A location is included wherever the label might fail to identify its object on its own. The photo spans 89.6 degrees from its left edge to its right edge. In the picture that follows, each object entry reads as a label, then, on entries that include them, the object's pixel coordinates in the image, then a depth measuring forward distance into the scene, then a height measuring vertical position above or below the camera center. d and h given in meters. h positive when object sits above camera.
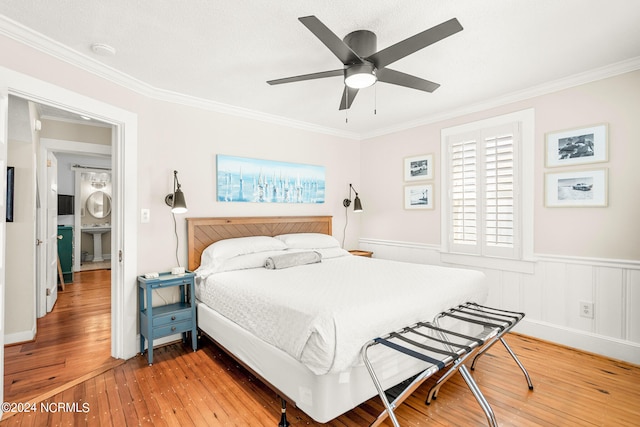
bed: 1.77 -0.64
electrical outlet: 2.91 -0.89
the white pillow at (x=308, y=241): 3.78 -0.36
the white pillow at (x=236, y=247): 3.15 -0.38
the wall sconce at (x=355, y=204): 4.52 +0.10
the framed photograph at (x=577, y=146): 2.84 +0.60
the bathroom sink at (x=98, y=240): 7.53 -0.72
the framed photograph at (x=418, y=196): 4.11 +0.19
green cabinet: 5.37 -0.66
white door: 4.05 -0.28
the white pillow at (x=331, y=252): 3.79 -0.50
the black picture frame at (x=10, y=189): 2.97 +0.19
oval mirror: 7.61 +0.14
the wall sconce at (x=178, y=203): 2.99 +0.07
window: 3.28 +0.25
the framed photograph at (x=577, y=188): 2.84 +0.21
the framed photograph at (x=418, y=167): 4.11 +0.57
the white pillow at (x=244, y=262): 3.07 -0.51
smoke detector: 2.29 +1.17
